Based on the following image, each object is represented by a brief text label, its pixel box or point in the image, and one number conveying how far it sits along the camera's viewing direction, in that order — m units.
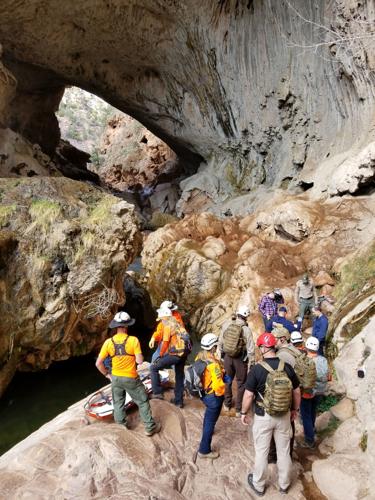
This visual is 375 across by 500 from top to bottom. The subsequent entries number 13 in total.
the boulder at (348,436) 5.49
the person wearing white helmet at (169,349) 6.18
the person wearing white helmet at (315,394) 5.57
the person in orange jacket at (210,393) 5.23
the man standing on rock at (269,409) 4.50
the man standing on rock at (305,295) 9.84
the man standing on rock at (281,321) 8.42
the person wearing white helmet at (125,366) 5.38
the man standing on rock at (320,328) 7.89
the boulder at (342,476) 4.75
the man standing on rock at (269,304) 9.26
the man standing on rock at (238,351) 6.28
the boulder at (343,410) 6.13
